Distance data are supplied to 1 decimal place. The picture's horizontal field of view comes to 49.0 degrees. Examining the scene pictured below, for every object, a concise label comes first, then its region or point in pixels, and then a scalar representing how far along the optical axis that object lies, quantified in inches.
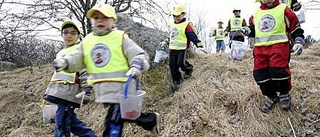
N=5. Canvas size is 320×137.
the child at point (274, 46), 170.4
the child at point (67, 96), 172.2
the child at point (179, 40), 253.8
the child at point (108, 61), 137.6
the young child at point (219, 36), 515.5
